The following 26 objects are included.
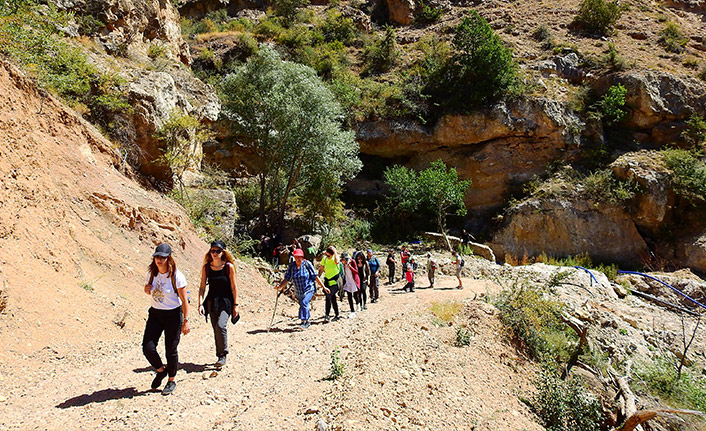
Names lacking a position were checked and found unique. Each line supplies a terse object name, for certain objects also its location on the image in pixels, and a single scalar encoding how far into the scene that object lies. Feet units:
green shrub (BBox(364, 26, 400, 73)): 95.91
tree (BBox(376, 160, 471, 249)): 65.82
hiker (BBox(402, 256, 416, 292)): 40.65
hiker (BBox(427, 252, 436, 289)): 42.38
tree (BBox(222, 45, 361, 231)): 53.98
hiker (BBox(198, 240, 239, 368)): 14.11
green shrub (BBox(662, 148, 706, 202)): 62.86
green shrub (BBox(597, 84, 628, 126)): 72.23
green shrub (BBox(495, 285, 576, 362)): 23.00
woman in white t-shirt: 11.63
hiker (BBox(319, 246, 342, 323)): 22.81
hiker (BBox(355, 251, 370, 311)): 29.98
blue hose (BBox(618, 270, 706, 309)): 41.88
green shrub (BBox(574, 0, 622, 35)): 92.89
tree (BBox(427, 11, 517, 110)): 76.33
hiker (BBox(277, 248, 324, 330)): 20.90
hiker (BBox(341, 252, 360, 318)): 26.30
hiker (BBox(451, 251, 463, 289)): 40.12
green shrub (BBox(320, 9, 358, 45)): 108.07
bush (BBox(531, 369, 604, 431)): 17.80
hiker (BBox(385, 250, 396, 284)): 45.51
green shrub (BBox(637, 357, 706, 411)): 23.43
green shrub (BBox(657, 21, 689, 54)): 87.20
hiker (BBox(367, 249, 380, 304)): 34.95
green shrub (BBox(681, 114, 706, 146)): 69.31
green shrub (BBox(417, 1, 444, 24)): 114.11
